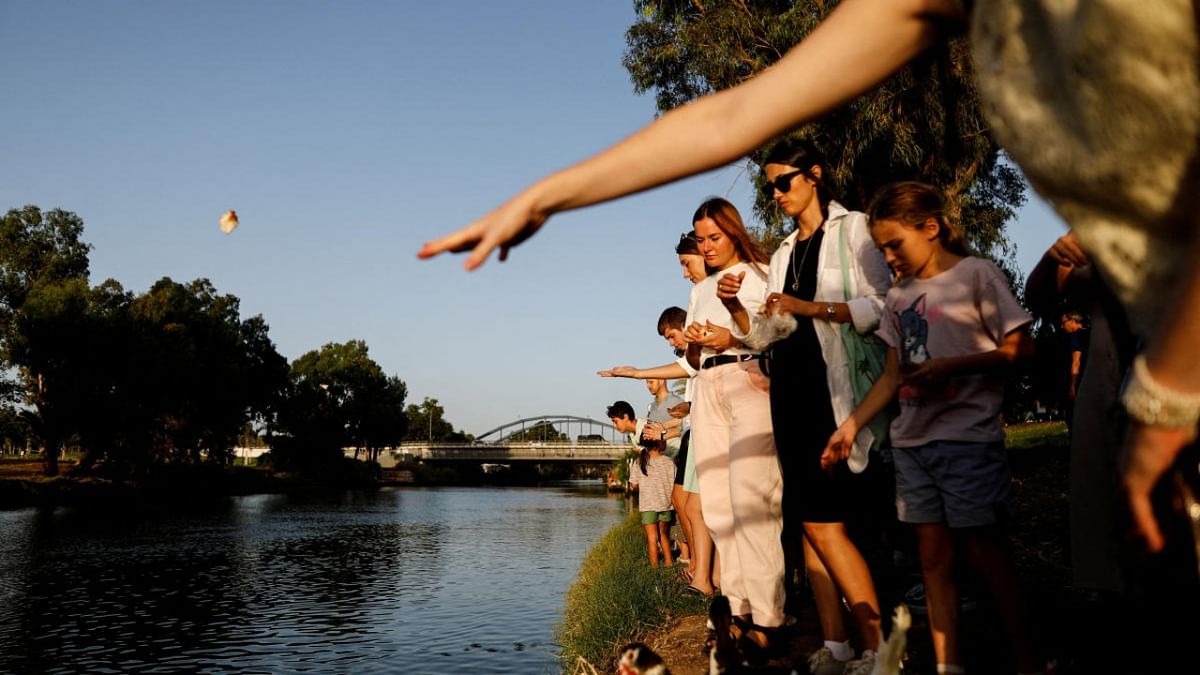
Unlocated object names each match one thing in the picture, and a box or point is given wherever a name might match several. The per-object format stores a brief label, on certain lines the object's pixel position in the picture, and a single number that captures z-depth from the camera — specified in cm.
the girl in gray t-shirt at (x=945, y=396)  341
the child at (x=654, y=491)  1012
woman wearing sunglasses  396
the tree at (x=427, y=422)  13862
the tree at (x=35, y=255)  4756
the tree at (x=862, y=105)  1485
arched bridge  8512
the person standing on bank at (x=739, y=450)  438
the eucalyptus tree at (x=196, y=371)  4344
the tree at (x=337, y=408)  7750
